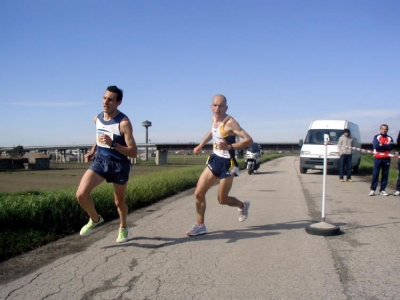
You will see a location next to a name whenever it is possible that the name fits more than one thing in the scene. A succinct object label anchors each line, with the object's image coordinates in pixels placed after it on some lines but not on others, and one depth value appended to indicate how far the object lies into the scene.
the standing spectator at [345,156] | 15.46
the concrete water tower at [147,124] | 128.50
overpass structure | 84.75
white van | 18.88
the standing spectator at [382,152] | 11.24
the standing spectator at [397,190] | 11.34
